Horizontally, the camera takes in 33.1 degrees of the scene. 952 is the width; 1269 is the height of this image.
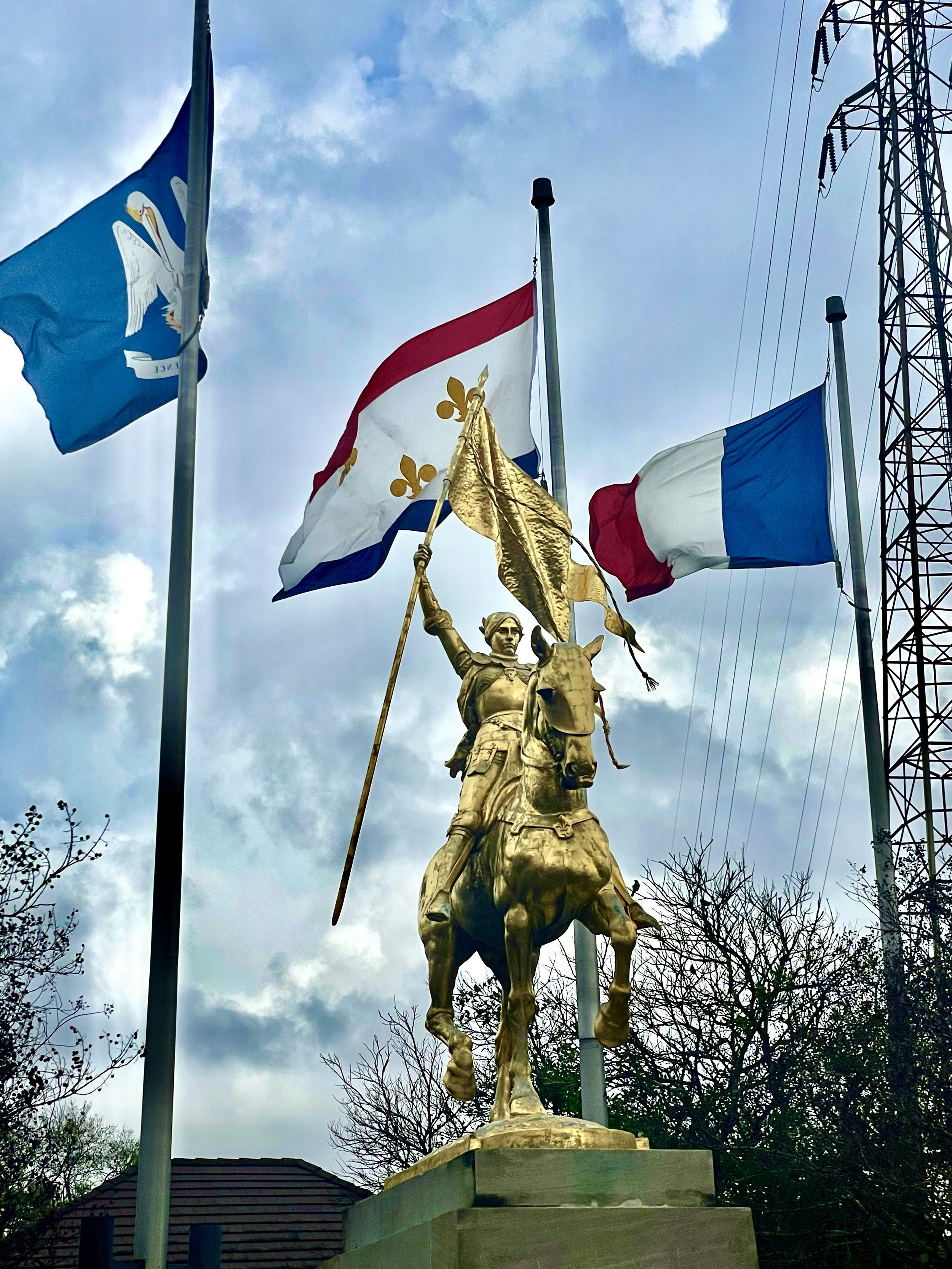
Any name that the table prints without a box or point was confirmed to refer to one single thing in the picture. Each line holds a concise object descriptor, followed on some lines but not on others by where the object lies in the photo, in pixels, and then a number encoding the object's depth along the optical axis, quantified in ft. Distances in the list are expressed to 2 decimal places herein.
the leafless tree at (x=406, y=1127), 89.56
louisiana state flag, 44.04
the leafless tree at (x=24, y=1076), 53.62
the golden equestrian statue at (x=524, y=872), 28.76
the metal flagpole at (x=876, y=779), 62.08
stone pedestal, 25.88
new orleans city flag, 50.06
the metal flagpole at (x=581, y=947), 42.55
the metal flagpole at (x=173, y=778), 35.01
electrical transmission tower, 78.69
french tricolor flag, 56.90
